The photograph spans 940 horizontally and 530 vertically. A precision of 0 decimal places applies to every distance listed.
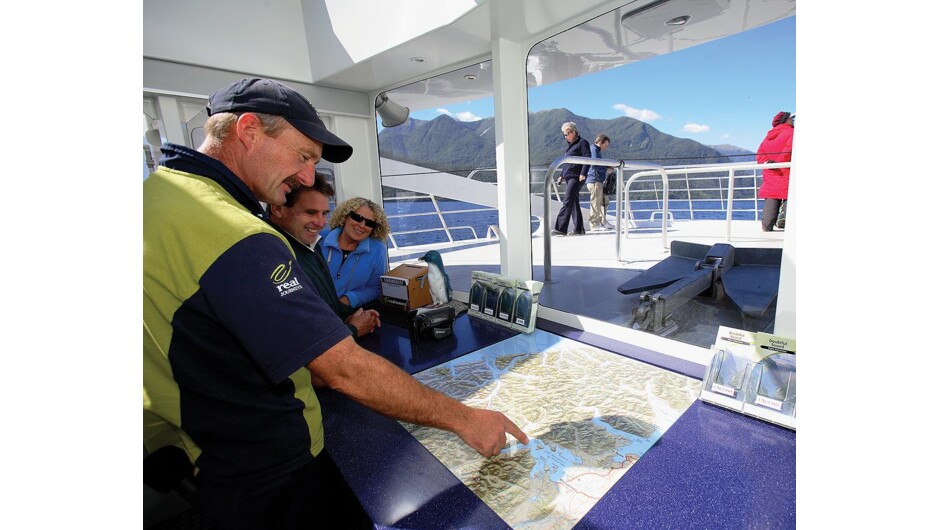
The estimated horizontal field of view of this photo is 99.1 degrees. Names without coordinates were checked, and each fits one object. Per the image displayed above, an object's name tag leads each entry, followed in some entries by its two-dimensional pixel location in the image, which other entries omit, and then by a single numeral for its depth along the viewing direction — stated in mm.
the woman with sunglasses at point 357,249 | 2412
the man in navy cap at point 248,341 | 695
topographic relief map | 936
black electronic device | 1905
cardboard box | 2246
